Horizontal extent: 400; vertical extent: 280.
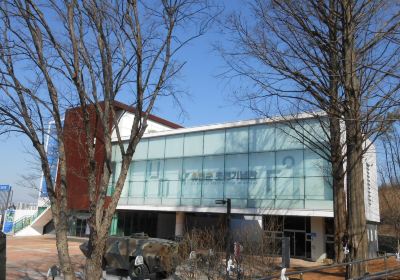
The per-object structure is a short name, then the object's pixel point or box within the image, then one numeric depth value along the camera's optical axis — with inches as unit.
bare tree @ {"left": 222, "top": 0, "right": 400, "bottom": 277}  332.8
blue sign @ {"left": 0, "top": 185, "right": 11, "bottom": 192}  1870.8
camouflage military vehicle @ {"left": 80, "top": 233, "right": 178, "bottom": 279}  663.1
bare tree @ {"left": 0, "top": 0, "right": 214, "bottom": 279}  255.8
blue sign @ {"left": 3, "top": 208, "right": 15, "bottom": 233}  2007.9
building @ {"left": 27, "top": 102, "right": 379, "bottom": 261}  1087.0
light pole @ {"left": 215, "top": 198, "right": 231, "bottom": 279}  365.8
